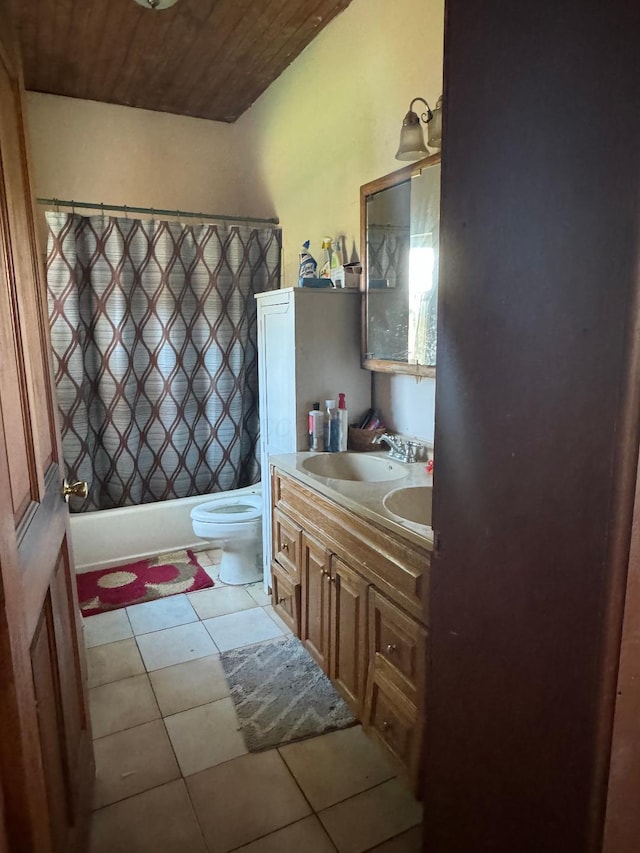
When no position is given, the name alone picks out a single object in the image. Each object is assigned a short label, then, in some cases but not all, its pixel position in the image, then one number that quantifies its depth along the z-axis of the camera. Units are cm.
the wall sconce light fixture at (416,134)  184
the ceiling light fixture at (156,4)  221
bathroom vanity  148
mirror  202
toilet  274
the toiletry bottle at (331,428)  234
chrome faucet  216
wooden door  67
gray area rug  185
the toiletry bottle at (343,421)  235
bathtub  302
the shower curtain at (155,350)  293
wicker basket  239
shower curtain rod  289
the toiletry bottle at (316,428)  234
